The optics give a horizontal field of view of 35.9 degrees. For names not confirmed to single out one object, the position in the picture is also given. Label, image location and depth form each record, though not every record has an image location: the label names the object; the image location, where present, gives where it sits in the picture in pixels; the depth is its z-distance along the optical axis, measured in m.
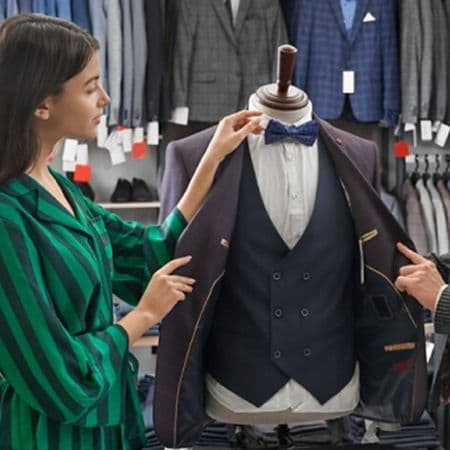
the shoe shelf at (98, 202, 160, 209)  3.42
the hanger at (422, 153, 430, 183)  3.56
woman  1.12
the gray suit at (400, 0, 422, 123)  3.30
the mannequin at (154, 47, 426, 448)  1.45
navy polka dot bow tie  1.48
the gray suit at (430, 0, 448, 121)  3.38
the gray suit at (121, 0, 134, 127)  3.19
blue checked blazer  3.23
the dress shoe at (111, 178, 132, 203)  3.46
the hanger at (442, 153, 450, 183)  3.56
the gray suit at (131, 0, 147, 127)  3.19
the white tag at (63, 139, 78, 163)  3.18
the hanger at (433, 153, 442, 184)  3.55
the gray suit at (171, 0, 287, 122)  3.18
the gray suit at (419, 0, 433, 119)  3.34
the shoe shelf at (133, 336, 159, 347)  3.20
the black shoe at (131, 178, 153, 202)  3.47
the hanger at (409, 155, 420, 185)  3.56
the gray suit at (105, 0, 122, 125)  3.15
